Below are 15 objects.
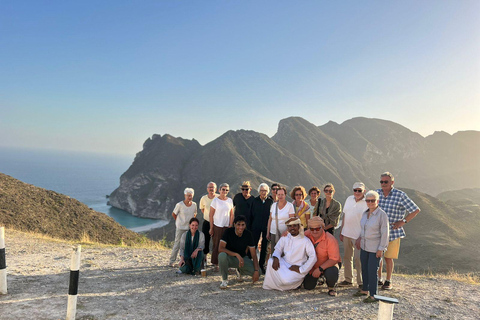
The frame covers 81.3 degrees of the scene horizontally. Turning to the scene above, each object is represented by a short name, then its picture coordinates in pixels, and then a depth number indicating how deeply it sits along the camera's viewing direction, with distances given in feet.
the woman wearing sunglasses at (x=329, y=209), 21.22
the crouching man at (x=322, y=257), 18.57
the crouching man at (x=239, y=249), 20.20
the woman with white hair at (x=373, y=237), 17.11
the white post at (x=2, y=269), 15.05
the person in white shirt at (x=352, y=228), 20.02
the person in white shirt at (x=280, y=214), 20.61
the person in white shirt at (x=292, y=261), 18.45
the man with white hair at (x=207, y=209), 24.17
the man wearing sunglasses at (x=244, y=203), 23.22
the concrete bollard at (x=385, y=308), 9.19
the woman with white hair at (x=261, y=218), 22.77
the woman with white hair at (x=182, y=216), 24.39
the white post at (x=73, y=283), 12.26
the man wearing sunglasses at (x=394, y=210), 19.54
